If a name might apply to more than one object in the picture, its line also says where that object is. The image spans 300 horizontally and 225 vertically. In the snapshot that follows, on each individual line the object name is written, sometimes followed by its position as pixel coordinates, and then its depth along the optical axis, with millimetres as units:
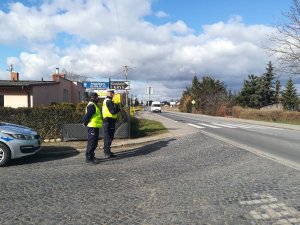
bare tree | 20376
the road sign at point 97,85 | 13699
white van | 47209
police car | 5965
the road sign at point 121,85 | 10698
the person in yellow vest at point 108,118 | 6585
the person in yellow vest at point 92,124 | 6104
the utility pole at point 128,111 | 9459
